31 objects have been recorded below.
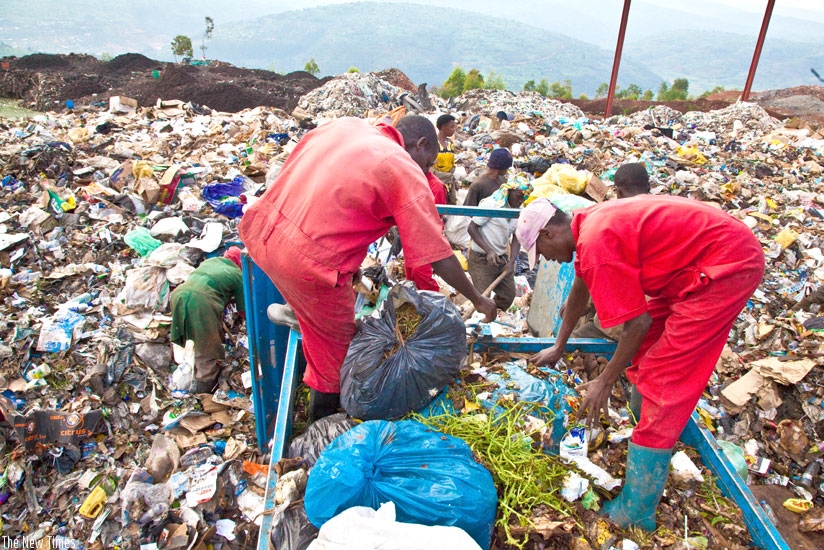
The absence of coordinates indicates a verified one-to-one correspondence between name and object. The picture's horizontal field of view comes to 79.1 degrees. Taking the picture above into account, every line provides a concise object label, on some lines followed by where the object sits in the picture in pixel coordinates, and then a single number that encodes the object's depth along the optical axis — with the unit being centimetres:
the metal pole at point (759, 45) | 1794
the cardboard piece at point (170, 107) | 1270
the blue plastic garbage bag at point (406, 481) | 153
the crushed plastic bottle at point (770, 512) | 292
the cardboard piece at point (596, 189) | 680
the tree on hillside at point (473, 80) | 2794
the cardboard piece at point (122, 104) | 1257
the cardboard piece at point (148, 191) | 676
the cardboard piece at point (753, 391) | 393
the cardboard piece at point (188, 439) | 368
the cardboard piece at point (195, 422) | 380
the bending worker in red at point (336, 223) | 209
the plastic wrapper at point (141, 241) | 565
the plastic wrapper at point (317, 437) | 203
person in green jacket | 392
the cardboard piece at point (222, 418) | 392
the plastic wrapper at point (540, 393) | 221
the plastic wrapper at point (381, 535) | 132
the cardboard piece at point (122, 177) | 721
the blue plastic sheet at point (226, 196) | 659
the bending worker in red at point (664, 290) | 188
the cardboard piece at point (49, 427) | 346
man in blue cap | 475
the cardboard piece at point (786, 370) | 393
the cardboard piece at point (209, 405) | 399
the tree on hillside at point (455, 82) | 2821
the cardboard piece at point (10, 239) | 547
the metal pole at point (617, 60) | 1728
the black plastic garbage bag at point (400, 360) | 212
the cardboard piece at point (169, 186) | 690
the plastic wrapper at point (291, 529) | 163
